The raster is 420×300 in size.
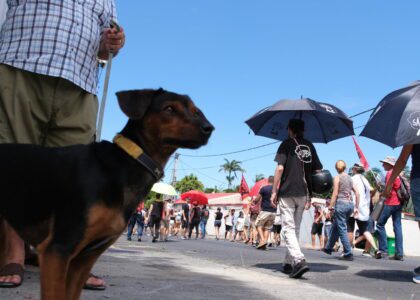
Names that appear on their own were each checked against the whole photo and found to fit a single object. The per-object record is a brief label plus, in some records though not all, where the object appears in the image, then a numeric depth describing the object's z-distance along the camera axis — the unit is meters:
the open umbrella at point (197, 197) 29.54
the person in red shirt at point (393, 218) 10.36
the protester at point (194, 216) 26.40
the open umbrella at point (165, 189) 22.05
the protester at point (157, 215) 19.39
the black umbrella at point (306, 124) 8.24
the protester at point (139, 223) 20.25
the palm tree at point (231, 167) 121.44
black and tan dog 2.36
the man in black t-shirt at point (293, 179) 6.72
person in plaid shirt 3.46
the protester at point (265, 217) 14.64
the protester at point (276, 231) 19.59
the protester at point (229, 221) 33.09
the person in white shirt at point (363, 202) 11.74
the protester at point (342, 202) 10.81
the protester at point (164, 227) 20.83
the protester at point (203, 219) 30.85
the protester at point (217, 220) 31.50
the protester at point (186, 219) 28.70
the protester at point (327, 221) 18.70
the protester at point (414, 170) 6.02
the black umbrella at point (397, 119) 5.98
